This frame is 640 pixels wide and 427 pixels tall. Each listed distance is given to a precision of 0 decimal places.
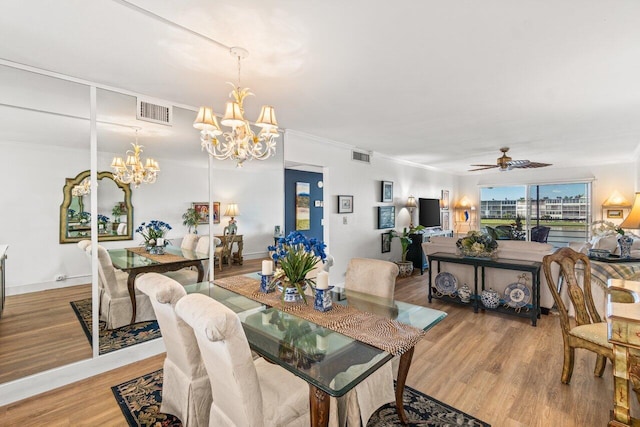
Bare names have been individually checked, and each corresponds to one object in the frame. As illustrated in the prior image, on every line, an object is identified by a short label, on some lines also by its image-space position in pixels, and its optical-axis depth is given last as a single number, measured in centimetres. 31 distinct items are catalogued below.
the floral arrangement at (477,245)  391
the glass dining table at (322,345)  132
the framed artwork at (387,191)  610
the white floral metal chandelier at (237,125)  200
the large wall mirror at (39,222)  231
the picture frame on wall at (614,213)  702
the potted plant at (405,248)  592
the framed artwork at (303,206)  579
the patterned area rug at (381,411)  195
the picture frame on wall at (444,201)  854
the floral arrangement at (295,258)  202
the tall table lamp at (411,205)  681
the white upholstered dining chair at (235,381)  123
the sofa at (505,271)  372
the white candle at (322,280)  189
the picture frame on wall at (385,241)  610
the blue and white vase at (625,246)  327
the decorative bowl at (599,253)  335
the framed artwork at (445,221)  868
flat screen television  740
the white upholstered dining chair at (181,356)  168
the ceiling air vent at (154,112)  288
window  772
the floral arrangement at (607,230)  345
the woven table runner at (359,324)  155
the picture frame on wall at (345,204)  509
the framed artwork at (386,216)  604
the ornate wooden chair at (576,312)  218
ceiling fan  508
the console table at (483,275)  351
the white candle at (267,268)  234
